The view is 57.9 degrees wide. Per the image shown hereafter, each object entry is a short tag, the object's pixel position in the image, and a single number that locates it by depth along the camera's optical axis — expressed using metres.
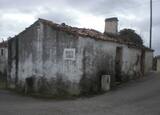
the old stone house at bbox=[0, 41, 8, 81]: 16.87
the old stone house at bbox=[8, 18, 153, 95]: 9.41
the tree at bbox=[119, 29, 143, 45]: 17.60
